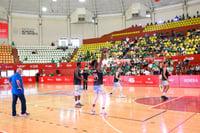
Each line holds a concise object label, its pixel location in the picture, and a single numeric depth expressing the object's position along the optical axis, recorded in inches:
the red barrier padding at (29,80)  1298.0
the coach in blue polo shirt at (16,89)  302.7
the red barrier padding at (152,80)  717.3
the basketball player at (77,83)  351.2
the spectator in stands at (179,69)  804.6
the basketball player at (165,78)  442.3
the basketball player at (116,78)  502.6
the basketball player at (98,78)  293.9
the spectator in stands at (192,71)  754.8
